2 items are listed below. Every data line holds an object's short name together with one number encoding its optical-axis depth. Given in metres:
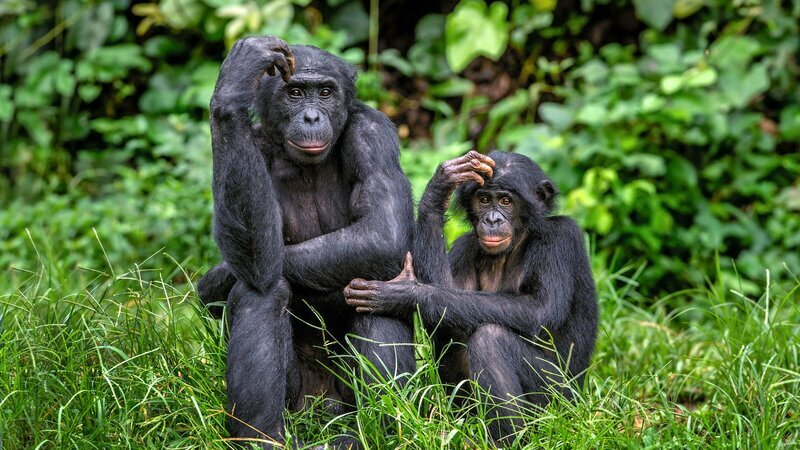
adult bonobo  8.87
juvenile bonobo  9.37
